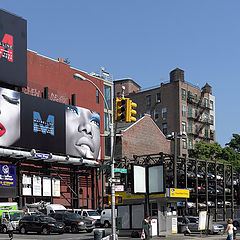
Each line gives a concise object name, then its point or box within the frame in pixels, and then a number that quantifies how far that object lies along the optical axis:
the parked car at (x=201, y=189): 75.31
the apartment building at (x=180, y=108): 101.56
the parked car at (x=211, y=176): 77.61
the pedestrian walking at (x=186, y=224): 39.11
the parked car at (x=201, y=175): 74.72
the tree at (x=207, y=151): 94.75
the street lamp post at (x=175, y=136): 43.51
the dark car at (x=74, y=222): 43.88
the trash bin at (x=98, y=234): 31.95
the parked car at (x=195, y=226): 42.53
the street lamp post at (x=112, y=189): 29.38
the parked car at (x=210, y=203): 77.32
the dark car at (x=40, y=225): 41.03
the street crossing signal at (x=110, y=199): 31.47
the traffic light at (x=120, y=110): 23.95
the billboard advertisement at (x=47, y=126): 58.41
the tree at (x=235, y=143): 113.56
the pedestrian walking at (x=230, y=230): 27.20
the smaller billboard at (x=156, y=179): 36.09
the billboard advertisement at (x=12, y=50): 60.44
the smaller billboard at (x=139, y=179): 35.75
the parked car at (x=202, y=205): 73.60
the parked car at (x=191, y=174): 72.44
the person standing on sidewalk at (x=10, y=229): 35.00
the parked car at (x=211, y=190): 78.04
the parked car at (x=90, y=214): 49.67
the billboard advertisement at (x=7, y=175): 56.66
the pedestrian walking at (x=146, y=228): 31.65
